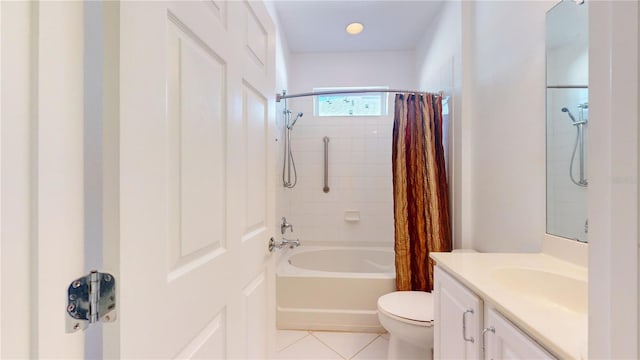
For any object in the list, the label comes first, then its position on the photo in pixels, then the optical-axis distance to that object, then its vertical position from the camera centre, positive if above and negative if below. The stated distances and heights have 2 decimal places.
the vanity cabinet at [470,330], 0.82 -0.49
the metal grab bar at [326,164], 3.26 +0.17
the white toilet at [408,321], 1.71 -0.81
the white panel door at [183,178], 0.50 +0.00
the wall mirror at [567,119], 1.23 +0.26
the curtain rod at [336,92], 2.65 +0.76
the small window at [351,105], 3.38 +0.83
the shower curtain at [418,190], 2.28 -0.08
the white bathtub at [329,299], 2.33 -0.92
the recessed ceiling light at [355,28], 2.81 +1.41
